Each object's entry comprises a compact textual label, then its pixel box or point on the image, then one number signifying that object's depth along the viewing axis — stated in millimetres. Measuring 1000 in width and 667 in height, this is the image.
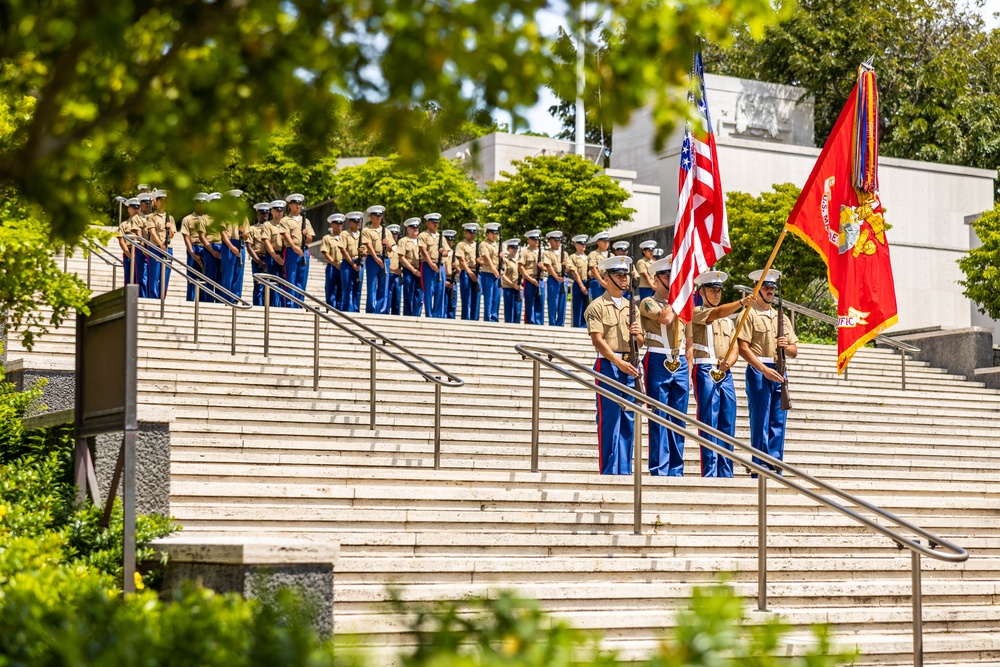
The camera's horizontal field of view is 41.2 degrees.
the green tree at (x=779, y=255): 25312
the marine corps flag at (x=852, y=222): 12070
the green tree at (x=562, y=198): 29688
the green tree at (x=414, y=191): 32594
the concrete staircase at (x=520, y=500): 7738
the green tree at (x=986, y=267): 21969
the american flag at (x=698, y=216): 11875
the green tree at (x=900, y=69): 35031
